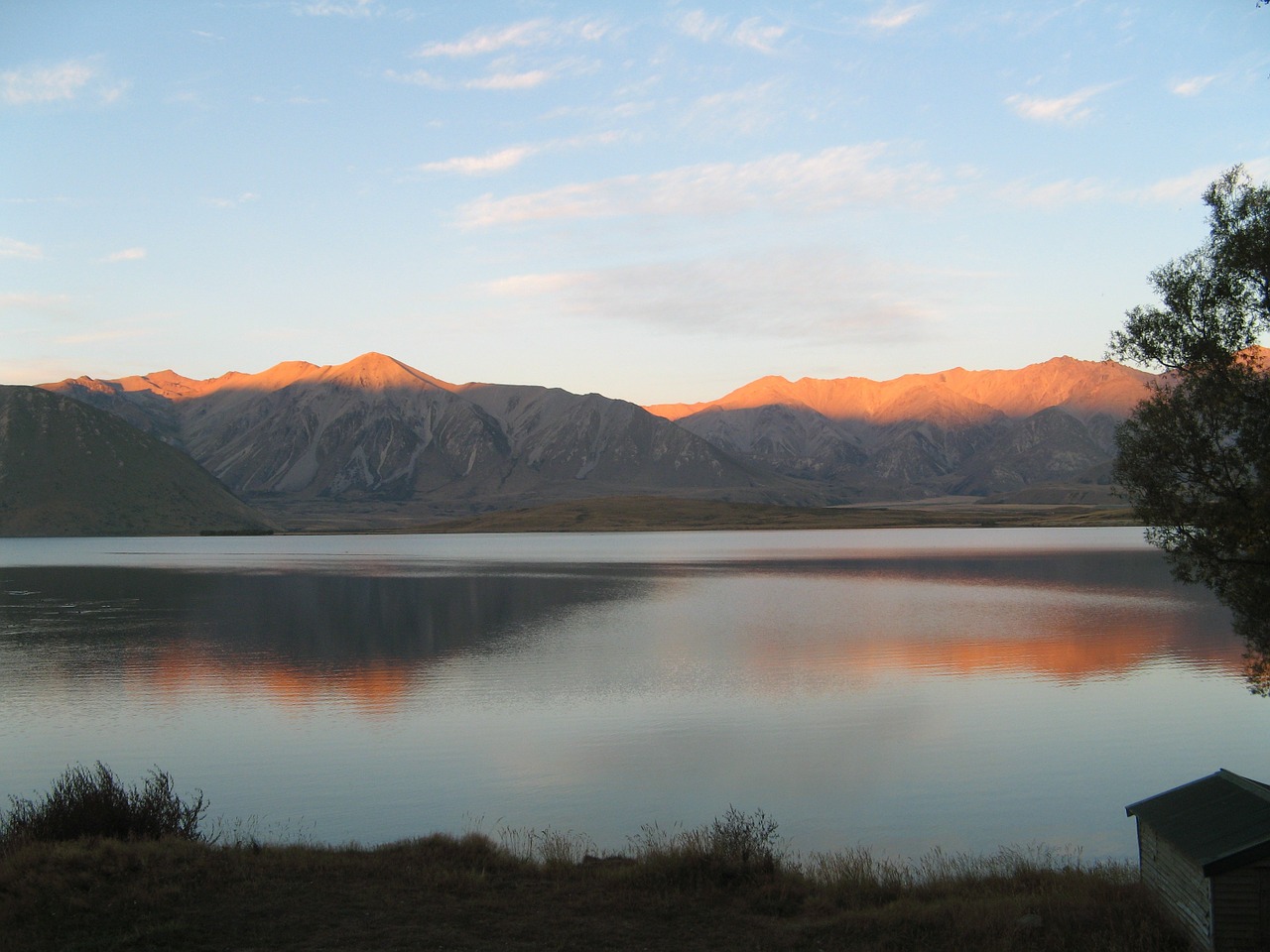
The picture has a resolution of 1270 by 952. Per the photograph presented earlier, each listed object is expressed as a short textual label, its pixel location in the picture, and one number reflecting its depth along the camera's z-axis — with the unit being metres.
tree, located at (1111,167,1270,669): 24.19
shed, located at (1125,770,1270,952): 14.68
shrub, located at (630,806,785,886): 18.89
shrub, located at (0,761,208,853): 20.47
